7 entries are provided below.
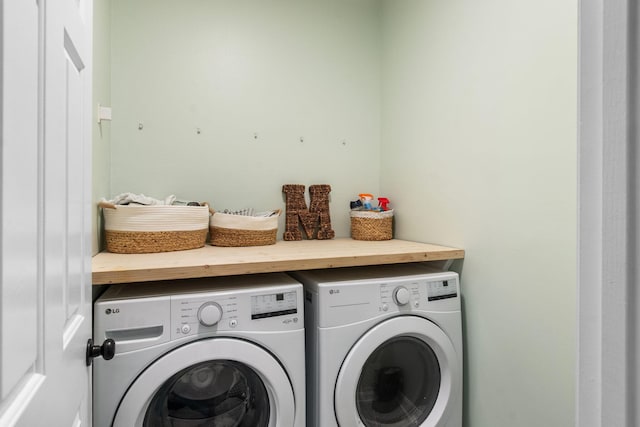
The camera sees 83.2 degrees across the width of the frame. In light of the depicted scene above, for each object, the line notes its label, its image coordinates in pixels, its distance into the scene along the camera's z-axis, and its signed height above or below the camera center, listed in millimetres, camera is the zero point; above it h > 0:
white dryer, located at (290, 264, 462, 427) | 1289 -514
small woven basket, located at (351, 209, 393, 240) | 1885 -69
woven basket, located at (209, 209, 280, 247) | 1615 -81
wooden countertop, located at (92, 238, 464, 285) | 1105 -170
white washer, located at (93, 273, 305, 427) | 1063 -448
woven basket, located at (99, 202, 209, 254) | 1386 -65
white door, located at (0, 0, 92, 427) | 387 -4
